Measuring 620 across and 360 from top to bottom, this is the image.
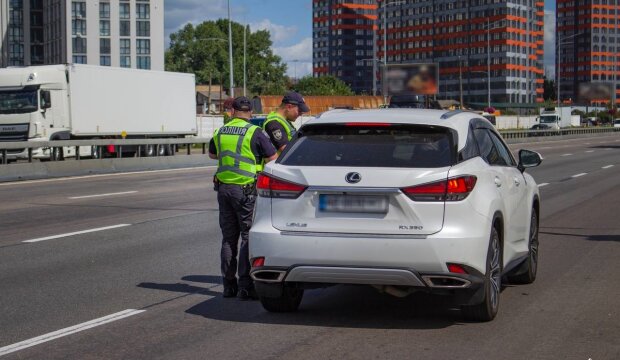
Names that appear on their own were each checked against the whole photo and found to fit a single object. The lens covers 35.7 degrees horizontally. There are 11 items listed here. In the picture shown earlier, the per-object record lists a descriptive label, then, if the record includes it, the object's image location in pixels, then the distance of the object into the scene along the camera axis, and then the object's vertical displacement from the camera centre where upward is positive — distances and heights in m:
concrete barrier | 25.42 -1.34
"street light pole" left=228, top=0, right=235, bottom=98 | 55.71 +2.19
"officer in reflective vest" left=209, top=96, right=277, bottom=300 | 7.94 -0.50
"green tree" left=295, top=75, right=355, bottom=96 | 176.56 +6.47
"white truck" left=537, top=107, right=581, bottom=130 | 88.69 +0.12
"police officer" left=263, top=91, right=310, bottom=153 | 9.12 +0.02
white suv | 6.50 -0.63
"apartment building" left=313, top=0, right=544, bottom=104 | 172.75 +14.57
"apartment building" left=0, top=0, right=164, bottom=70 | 120.44 +11.62
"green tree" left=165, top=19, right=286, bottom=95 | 160.50 +10.83
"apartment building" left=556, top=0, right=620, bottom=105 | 199.27 +23.42
